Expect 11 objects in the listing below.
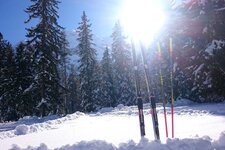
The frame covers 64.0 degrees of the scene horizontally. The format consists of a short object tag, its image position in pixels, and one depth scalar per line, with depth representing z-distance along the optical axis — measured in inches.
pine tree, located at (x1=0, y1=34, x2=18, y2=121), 802.3
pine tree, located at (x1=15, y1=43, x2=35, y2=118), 785.4
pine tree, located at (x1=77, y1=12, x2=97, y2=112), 1010.6
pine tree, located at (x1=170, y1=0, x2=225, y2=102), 363.0
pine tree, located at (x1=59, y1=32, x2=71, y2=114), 1073.7
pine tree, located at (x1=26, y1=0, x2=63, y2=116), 646.8
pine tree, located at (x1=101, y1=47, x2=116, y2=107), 1146.9
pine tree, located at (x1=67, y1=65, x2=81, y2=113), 1468.2
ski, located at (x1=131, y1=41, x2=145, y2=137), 195.0
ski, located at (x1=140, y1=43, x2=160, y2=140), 185.3
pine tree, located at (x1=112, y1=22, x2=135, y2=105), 1108.0
